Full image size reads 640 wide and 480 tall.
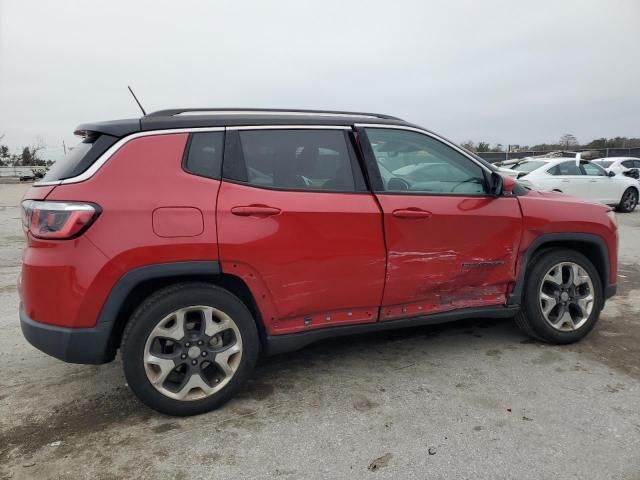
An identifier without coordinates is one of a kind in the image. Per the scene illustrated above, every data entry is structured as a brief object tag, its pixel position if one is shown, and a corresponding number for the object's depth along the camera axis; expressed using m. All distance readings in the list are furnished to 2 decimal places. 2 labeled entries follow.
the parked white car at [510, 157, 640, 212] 11.80
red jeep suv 2.65
